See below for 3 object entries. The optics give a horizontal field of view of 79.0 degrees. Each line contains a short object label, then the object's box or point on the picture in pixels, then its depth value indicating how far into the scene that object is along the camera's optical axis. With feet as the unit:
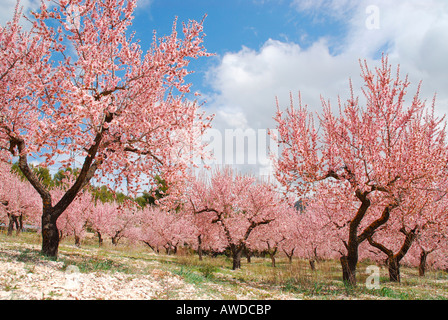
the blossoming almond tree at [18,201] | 101.93
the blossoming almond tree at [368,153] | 34.83
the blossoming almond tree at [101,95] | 31.58
